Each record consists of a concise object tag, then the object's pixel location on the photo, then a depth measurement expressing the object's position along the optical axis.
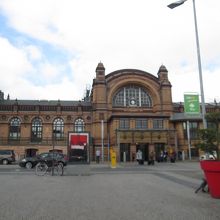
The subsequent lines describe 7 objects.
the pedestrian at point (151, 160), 34.66
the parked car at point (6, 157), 39.59
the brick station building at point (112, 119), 46.81
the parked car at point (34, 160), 28.00
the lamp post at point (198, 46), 16.36
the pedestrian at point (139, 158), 35.16
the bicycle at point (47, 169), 20.25
